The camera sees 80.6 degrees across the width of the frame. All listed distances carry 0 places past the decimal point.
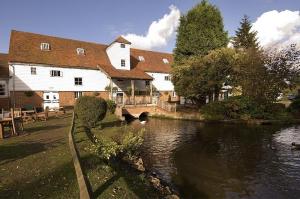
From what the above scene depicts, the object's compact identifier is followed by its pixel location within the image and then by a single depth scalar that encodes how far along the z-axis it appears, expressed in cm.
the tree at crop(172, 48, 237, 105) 2102
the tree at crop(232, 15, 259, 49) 3659
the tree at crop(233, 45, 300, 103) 1883
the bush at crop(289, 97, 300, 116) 2287
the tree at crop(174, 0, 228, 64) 2540
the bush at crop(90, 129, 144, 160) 712
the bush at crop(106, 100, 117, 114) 2109
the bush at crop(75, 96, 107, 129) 1212
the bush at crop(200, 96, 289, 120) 1994
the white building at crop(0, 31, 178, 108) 2140
